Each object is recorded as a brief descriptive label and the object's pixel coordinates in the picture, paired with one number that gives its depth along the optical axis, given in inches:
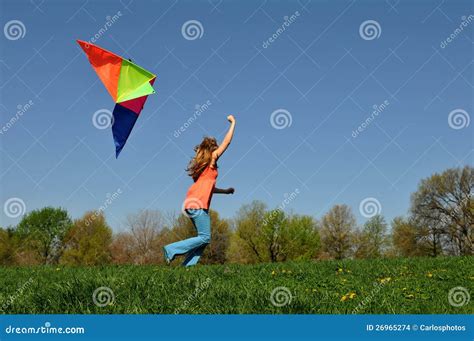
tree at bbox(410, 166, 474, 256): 1587.1
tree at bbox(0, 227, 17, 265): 1916.8
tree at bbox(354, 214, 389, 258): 2030.0
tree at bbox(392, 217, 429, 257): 1715.1
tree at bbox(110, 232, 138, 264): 1745.8
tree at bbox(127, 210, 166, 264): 1573.6
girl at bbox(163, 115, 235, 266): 327.6
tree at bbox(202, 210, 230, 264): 1969.7
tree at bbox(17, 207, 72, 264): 1852.9
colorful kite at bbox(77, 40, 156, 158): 343.6
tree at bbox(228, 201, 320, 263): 1923.0
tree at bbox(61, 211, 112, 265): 1910.7
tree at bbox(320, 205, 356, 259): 2016.5
